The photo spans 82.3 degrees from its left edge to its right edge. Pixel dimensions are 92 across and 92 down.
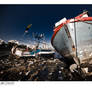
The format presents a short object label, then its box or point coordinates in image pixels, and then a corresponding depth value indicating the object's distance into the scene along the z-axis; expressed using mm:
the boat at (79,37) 3059
